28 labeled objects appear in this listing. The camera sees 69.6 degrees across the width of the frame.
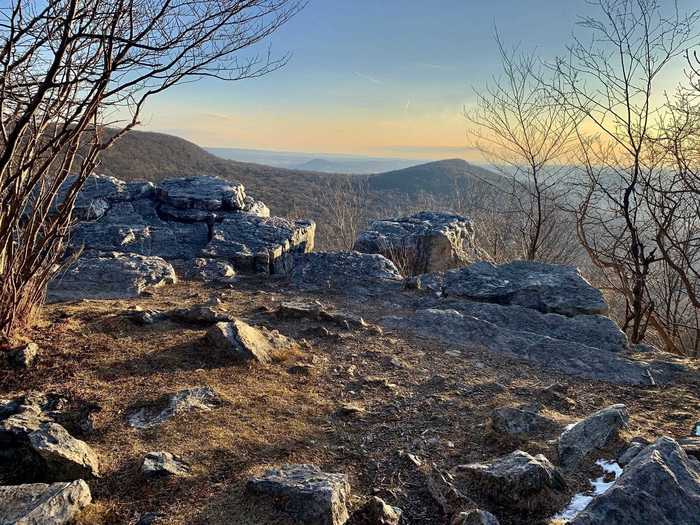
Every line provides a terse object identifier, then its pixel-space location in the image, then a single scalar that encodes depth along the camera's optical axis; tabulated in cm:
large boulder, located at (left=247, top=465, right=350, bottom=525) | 194
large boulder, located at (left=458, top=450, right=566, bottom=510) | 210
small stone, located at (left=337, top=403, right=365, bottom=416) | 301
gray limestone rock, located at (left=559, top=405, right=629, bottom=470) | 247
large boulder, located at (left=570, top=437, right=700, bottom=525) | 171
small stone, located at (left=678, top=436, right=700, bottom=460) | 226
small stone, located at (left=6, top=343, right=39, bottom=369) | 314
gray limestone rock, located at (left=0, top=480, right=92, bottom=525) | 175
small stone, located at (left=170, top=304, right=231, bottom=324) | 423
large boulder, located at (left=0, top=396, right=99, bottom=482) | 214
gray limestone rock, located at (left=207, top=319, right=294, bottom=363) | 359
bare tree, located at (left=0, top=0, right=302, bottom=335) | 284
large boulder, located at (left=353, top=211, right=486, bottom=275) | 832
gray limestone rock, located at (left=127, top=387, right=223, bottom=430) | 271
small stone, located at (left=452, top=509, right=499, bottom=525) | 186
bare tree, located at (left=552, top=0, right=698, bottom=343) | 664
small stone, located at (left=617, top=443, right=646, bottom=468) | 237
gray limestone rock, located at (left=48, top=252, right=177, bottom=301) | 502
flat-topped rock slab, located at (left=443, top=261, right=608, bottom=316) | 557
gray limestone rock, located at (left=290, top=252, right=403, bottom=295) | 607
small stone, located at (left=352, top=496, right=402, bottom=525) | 196
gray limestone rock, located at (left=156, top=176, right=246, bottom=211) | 823
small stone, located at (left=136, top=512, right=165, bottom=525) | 195
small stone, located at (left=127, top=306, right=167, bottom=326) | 412
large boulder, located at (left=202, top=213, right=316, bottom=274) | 686
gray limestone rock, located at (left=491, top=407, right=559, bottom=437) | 275
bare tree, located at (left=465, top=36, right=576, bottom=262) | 855
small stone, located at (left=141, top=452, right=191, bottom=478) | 222
